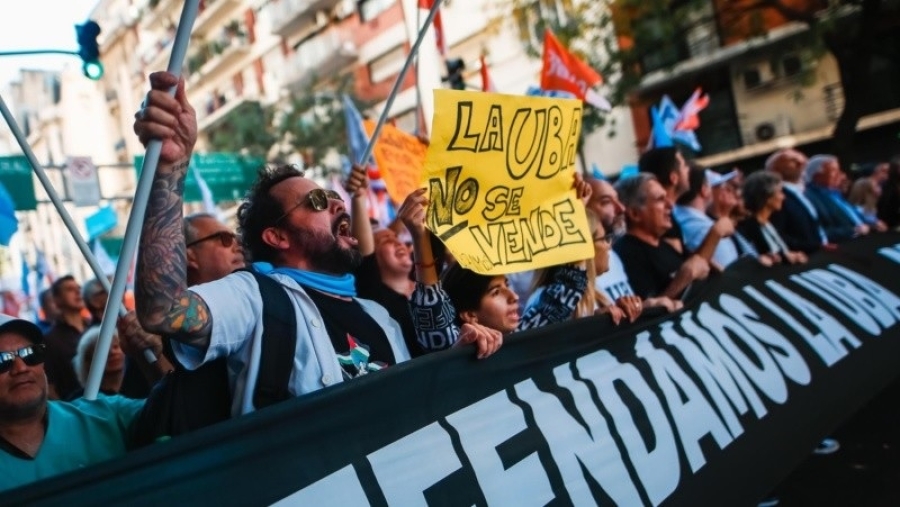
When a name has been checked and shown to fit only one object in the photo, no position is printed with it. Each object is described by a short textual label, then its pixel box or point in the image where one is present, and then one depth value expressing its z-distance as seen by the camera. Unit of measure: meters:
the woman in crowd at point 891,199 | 7.39
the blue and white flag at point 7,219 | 2.79
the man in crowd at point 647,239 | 3.88
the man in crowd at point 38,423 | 1.86
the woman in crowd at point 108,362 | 3.44
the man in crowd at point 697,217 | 4.48
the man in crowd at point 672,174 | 4.45
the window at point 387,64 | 27.69
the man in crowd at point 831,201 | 5.80
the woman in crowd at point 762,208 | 4.98
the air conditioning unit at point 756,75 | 20.70
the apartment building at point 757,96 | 19.16
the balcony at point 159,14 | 40.34
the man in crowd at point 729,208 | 4.67
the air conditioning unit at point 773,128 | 20.41
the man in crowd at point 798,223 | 5.31
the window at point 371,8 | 28.50
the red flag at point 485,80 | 7.52
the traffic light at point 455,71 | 9.95
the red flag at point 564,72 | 5.95
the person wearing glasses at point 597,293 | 2.96
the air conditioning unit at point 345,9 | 30.67
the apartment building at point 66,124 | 49.38
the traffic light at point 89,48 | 4.51
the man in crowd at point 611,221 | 3.73
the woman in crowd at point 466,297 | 2.35
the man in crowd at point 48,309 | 5.56
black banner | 1.69
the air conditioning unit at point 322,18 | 32.00
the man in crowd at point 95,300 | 5.09
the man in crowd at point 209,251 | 2.88
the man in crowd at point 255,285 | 1.70
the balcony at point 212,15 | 37.66
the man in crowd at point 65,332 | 4.58
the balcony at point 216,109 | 37.12
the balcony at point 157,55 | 41.12
